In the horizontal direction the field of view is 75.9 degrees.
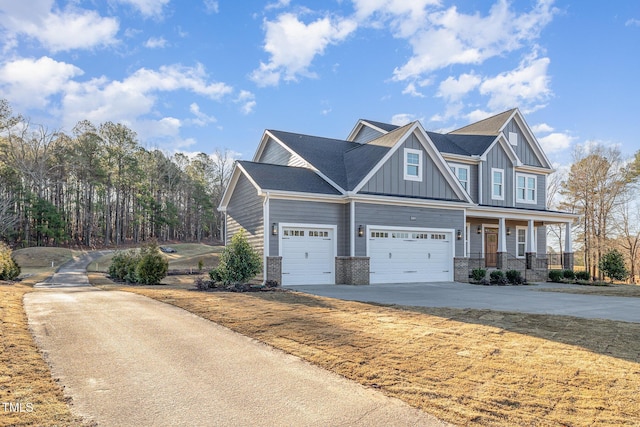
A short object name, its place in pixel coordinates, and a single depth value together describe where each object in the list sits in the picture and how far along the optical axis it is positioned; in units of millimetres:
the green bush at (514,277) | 19094
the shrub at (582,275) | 21734
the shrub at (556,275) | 21572
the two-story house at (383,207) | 16453
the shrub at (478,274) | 19406
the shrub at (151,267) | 17859
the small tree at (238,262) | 14430
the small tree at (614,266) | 22375
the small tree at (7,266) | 18773
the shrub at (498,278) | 18888
